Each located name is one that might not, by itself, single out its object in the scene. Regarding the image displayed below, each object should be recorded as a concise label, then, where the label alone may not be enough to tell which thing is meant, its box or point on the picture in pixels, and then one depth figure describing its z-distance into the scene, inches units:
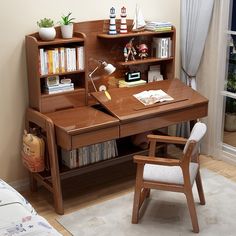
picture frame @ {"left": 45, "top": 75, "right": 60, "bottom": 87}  135.6
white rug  119.5
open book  141.5
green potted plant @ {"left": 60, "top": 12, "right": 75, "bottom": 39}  135.1
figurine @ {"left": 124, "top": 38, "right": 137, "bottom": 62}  152.6
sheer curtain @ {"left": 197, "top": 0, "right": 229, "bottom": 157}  159.0
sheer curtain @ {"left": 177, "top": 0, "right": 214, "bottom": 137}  159.6
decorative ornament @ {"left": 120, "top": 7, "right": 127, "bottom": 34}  149.3
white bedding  70.9
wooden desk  124.3
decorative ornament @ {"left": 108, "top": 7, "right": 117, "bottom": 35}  145.9
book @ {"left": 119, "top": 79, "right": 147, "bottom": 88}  153.5
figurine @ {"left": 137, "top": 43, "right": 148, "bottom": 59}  154.9
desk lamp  145.0
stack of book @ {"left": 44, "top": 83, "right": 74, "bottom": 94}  135.5
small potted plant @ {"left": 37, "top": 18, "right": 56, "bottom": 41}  130.8
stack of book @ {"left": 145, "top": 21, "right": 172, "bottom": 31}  152.6
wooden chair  113.7
